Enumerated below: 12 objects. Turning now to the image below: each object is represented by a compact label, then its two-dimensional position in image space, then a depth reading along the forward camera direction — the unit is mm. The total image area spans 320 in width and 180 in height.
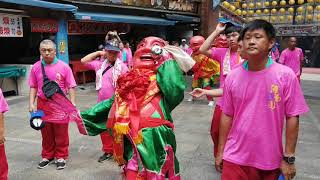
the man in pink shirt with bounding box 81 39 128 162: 3448
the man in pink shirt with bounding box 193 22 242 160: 2982
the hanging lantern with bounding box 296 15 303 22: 13143
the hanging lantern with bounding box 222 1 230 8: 11495
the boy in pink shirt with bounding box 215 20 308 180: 1787
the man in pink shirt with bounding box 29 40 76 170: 3335
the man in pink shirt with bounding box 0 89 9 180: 2433
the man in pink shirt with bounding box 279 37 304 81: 6956
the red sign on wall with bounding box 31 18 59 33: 7269
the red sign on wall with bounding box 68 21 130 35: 8649
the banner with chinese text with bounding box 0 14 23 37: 6649
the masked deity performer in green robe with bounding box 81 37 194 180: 2260
